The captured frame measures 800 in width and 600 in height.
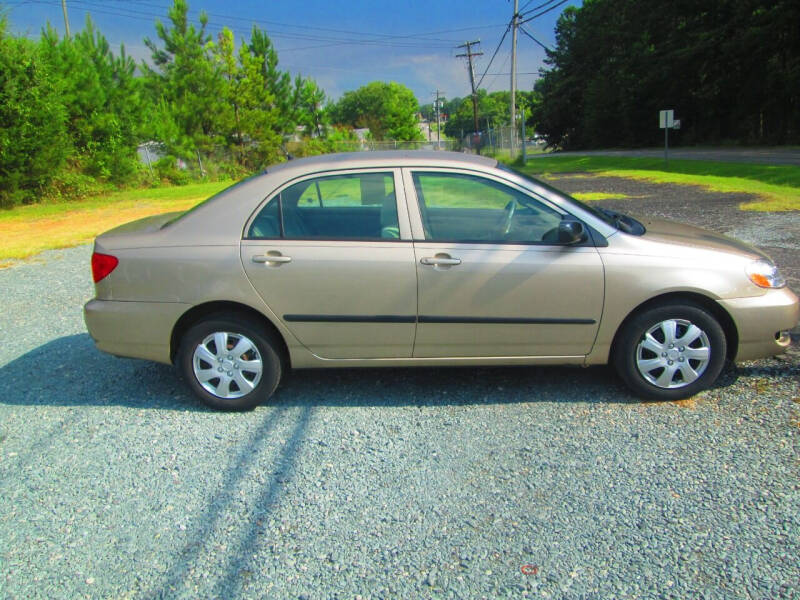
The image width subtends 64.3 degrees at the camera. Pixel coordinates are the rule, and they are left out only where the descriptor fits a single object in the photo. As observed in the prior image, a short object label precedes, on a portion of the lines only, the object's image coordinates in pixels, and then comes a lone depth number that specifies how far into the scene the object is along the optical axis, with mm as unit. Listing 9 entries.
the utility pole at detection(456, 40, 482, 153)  59103
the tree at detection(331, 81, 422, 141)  116212
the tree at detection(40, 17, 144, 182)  20125
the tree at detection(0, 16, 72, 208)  17141
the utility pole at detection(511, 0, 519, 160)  35784
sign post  26109
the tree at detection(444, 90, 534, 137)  120231
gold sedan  3986
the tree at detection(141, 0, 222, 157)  30255
